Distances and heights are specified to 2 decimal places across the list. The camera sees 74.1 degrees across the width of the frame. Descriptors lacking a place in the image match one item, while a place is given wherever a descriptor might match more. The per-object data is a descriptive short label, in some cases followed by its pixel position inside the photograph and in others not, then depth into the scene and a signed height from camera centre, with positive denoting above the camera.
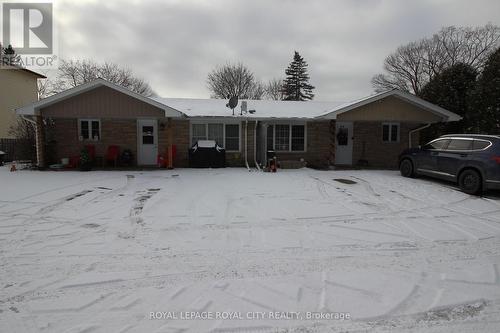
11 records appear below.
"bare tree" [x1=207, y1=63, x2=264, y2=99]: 39.72 +8.31
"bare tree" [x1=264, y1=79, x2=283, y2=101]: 43.44 +7.96
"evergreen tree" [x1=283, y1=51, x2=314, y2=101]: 42.47 +8.93
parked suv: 8.62 -0.23
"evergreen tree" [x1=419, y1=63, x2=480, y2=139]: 17.98 +3.38
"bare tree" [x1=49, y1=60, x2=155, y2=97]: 36.88 +8.89
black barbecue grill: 14.44 -0.21
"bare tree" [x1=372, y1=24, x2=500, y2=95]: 32.91 +10.28
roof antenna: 14.98 +2.23
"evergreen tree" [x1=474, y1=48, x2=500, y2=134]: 14.67 +2.56
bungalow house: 13.05 +1.12
